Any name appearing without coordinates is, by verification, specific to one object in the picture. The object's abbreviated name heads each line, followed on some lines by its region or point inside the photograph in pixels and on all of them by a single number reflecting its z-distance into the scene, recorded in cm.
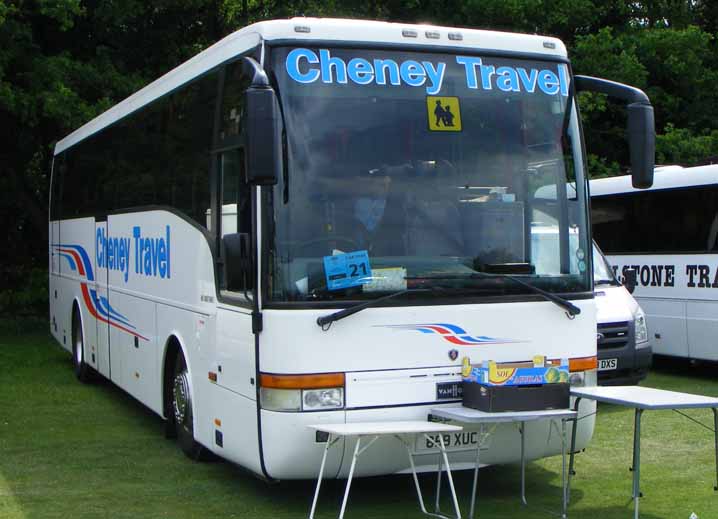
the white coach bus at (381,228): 707
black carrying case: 704
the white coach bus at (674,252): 1465
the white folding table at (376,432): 669
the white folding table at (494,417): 686
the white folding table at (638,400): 673
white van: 1177
